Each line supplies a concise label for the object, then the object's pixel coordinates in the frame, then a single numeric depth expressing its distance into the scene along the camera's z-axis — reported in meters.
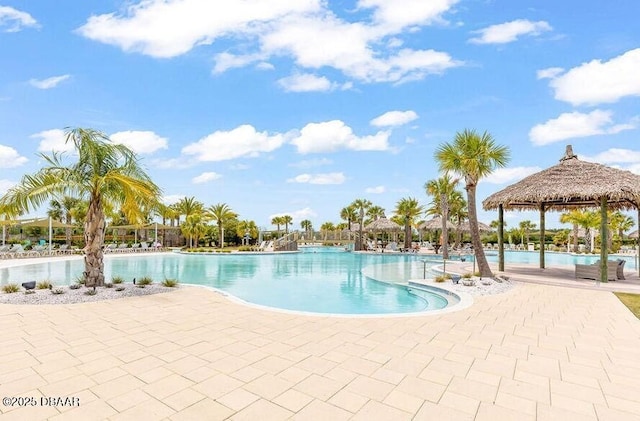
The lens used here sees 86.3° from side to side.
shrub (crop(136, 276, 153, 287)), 9.65
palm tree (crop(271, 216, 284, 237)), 51.81
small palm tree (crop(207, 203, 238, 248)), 37.06
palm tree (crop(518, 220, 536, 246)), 42.27
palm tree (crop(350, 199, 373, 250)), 33.67
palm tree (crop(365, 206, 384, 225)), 41.62
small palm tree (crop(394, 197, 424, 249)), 32.66
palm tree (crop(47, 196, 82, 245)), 43.16
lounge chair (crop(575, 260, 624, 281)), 11.76
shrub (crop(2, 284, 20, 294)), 8.55
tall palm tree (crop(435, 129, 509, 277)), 11.70
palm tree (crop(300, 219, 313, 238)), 63.10
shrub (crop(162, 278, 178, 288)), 9.68
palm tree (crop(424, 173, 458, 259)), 24.25
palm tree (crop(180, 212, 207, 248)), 33.62
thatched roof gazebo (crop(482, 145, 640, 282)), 11.16
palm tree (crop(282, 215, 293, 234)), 51.47
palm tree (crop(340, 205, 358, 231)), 47.29
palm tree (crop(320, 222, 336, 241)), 57.62
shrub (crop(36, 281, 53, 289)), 8.89
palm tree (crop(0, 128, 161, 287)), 8.46
